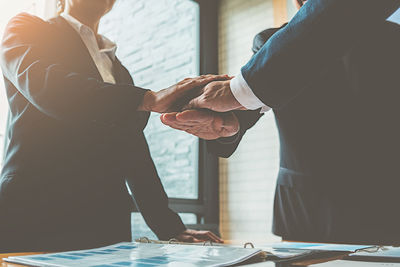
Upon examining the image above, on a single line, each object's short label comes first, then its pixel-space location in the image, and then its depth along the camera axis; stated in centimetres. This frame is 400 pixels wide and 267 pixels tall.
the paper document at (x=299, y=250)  55
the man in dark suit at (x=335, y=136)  99
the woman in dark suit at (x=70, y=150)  87
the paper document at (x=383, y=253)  55
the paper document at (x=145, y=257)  49
